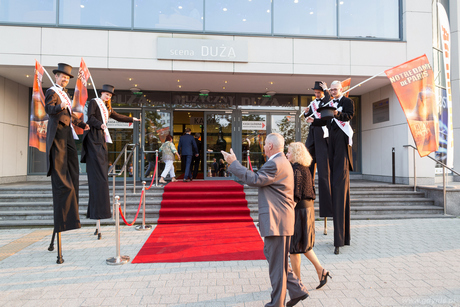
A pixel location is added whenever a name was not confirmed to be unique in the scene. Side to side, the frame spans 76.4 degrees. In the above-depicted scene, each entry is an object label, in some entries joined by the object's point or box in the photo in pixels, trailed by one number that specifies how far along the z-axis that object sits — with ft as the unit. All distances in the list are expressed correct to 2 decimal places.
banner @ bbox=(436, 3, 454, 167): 33.37
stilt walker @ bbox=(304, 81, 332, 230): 16.72
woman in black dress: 10.15
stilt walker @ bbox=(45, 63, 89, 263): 13.55
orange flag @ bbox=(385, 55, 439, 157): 16.96
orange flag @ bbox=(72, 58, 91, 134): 17.42
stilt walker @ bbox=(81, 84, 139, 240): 16.47
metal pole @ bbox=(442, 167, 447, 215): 24.89
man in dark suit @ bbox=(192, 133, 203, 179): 36.57
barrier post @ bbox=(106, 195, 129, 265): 13.83
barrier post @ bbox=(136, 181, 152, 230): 20.43
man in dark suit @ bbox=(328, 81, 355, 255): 15.38
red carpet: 15.26
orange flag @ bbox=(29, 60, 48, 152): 16.63
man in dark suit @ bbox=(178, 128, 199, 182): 32.89
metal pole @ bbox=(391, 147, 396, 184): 31.04
